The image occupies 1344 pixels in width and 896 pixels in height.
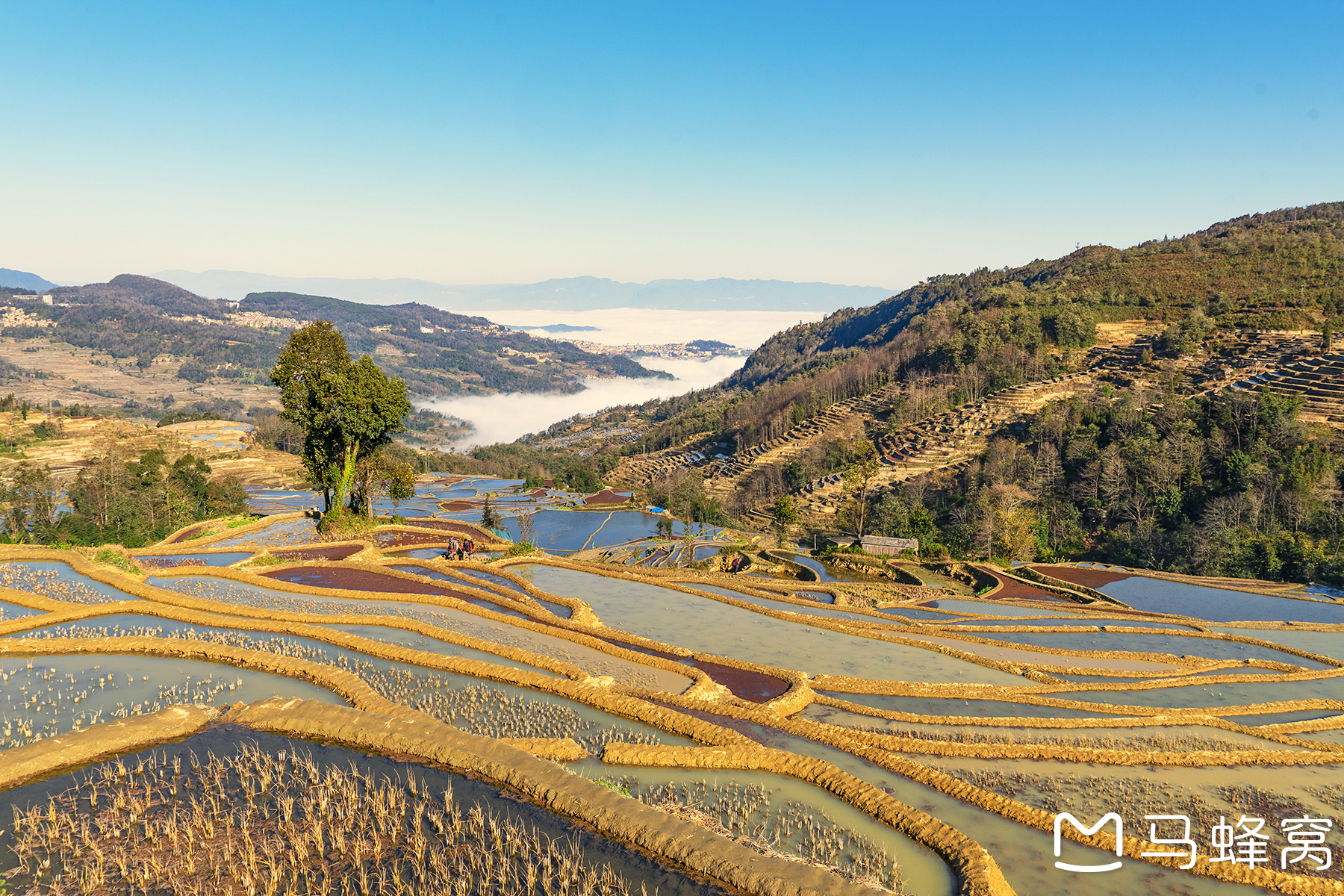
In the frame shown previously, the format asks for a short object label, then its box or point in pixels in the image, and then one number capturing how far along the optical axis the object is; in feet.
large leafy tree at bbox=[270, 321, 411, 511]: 135.54
